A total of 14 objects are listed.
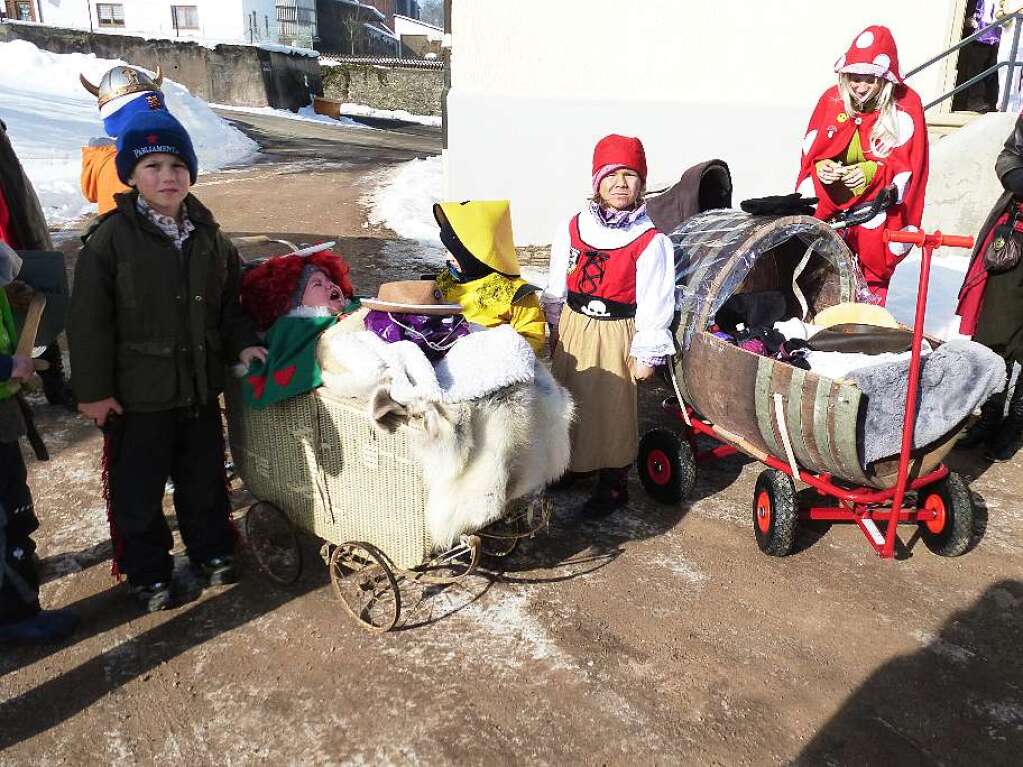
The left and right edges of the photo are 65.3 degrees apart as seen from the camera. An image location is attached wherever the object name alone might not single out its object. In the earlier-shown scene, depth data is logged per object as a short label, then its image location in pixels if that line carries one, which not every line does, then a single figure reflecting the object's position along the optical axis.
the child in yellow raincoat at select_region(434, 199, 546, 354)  3.48
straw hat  2.82
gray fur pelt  3.23
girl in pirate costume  3.58
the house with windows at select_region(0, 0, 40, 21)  34.84
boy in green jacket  2.80
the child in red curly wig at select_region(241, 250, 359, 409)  2.96
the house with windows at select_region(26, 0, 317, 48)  35.09
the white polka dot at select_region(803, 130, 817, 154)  4.65
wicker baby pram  2.79
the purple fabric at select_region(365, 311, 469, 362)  2.88
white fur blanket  2.63
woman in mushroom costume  4.23
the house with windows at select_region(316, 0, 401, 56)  43.91
